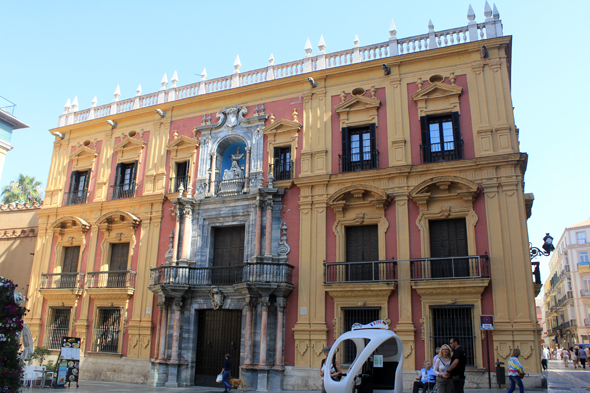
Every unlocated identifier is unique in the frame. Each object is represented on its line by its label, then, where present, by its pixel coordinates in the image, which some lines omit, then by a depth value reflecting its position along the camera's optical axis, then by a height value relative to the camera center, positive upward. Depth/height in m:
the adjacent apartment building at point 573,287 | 49.38 +5.81
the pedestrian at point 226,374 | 15.94 -1.22
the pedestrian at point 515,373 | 12.22 -0.77
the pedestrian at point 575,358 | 29.12 -0.94
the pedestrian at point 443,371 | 8.88 -0.57
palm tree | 34.25 +9.73
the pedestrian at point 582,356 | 29.33 -0.80
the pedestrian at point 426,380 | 12.20 -1.00
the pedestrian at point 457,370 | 8.75 -0.52
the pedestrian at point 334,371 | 10.91 -0.73
